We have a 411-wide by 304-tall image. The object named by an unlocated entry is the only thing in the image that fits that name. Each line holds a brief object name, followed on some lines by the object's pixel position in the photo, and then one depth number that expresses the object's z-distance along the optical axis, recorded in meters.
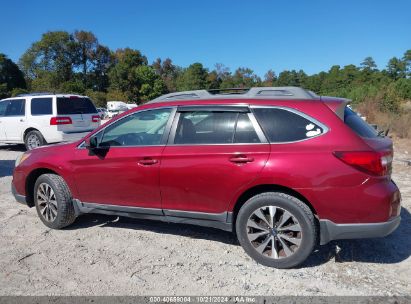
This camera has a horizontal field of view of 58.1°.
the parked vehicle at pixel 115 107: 45.72
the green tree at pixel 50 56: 75.50
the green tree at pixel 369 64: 80.24
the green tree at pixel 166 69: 102.10
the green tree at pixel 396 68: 76.83
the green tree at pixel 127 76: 68.62
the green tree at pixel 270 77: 93.05
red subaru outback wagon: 3.39
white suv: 10.68
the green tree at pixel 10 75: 58.23
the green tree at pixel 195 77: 79.56
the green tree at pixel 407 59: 78.31
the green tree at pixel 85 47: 80.19
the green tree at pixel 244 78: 83.93
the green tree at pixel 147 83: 70.75
